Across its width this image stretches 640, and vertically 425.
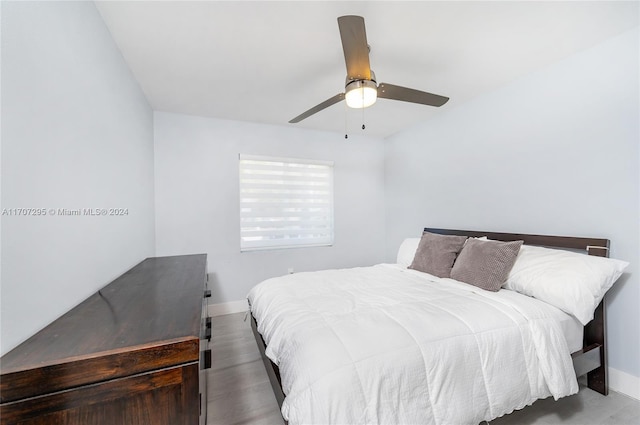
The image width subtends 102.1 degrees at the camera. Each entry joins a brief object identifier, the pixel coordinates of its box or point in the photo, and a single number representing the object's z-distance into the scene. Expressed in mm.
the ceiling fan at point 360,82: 1423
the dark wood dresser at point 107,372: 684
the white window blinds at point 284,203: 3512
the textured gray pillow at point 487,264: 1978
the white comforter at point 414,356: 1099
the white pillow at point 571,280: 1621
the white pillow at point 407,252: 2910
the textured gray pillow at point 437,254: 2393
